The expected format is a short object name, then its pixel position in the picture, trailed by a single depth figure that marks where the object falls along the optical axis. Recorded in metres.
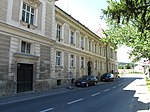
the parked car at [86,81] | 15.07
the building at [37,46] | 9.41
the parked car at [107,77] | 22.63
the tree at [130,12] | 4.29
